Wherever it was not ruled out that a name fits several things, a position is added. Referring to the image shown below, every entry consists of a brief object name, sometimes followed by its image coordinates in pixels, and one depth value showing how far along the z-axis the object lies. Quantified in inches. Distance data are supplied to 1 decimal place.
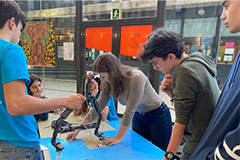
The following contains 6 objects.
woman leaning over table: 52.9
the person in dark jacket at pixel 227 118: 19.2
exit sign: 119.3
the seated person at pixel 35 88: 75.8
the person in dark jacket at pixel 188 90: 30.1
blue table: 47.1
